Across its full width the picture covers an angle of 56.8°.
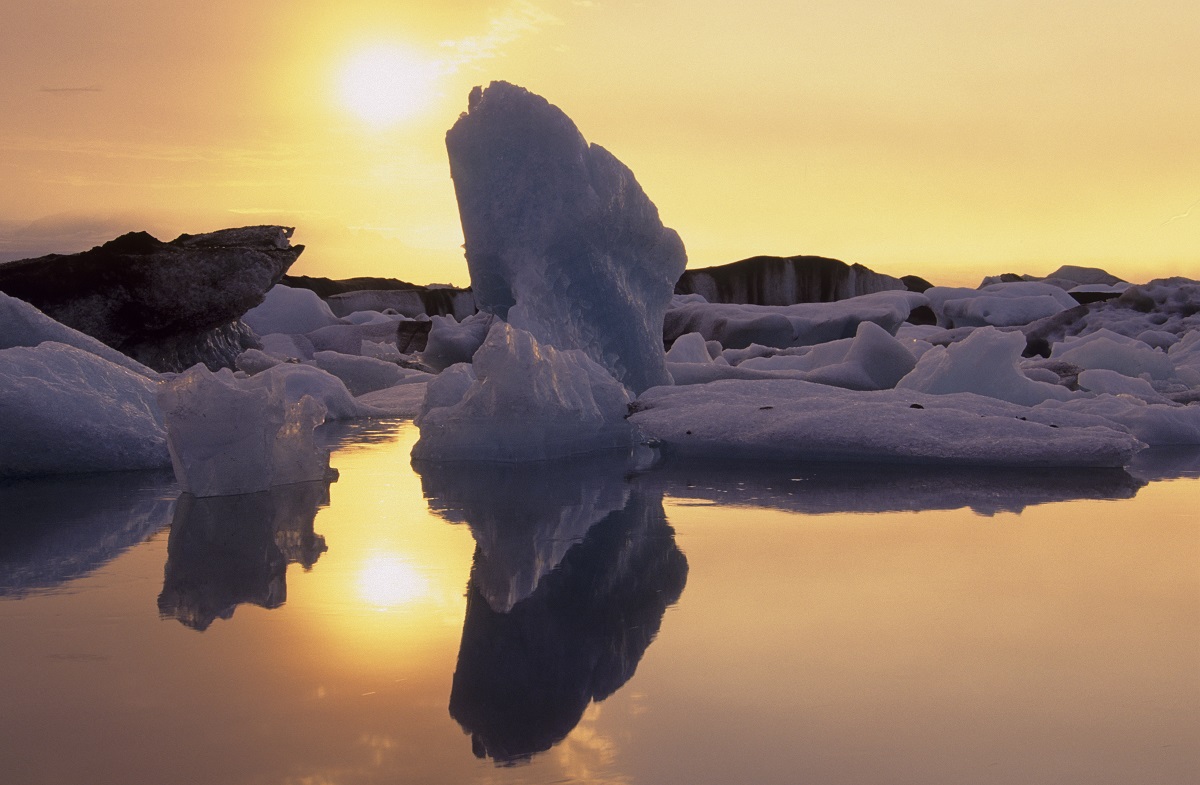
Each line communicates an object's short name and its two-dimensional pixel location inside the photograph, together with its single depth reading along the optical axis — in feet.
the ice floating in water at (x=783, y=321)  59.77
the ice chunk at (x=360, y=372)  37.73
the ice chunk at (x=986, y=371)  24.47
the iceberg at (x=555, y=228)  24.47
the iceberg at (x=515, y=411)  16.84
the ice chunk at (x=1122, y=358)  37.65
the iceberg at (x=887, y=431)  16.52
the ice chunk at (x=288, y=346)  49.42
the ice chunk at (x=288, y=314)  63.16
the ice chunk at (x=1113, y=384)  29.89
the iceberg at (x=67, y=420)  14.97
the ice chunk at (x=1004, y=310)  72.43
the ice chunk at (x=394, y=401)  28.71
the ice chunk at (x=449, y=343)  52.26
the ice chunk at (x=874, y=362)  30.76
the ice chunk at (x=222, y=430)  12.72
